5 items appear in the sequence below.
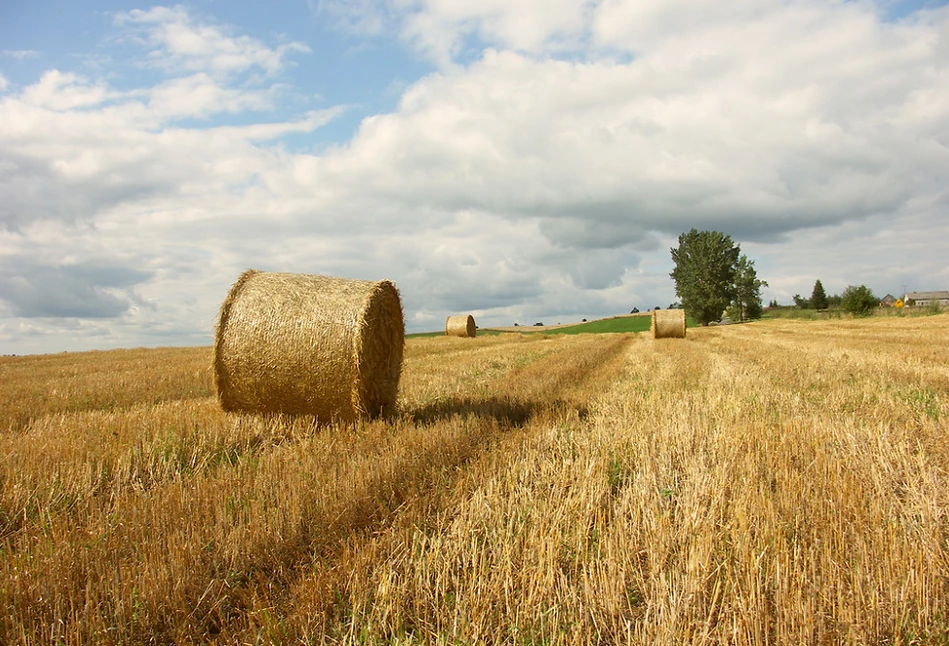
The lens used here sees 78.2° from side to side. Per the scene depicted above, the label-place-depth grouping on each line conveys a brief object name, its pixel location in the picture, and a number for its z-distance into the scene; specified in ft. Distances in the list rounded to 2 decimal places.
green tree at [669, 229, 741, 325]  214.28
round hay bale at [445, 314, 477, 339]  107.04
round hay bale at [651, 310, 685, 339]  94.84
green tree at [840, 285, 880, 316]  177.27
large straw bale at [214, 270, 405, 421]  23.85
